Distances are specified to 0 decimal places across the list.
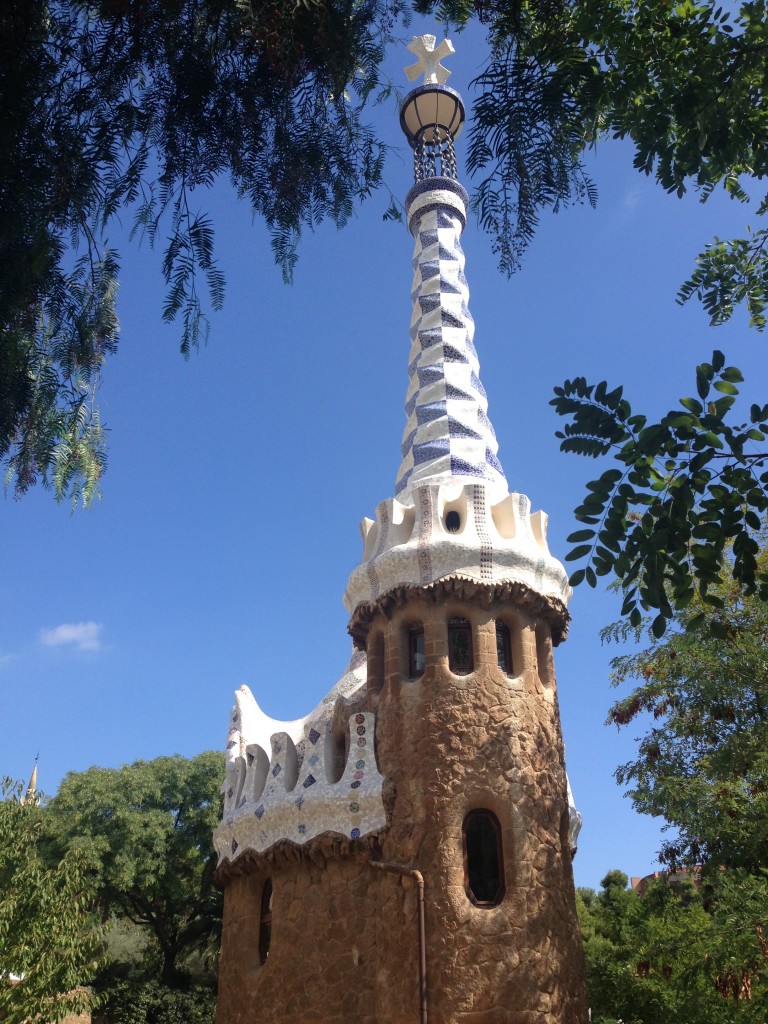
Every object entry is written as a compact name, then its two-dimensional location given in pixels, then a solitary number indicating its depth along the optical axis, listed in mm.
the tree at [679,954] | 8406
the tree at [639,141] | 3844
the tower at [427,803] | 8406
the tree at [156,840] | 16859
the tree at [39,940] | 10133
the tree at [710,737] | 9898
